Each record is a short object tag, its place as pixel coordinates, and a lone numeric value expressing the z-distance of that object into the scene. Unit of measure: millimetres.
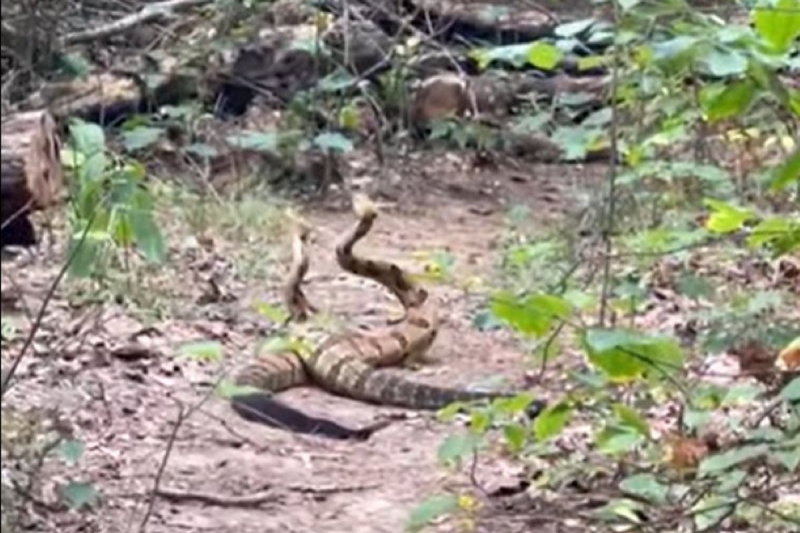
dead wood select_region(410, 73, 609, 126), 18552
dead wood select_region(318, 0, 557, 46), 16945
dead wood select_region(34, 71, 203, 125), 14234
